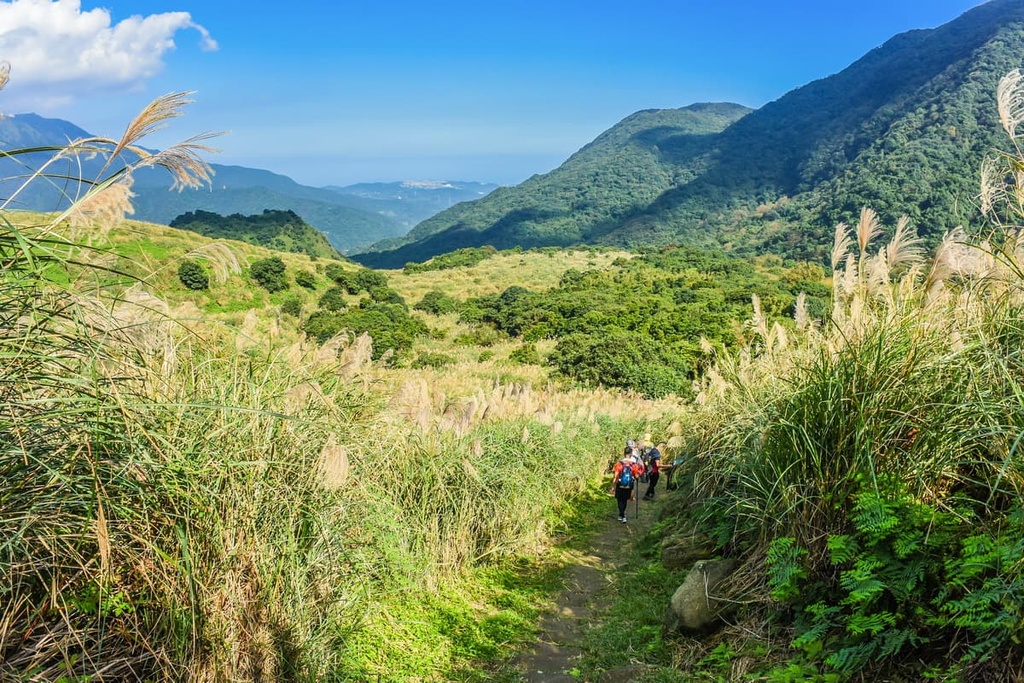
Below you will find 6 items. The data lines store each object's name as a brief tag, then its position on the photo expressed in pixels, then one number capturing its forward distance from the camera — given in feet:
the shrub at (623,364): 81.76
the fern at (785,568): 12.51
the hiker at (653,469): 39.09
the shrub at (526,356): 93.35
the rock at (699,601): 15.16
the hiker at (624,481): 32.71
